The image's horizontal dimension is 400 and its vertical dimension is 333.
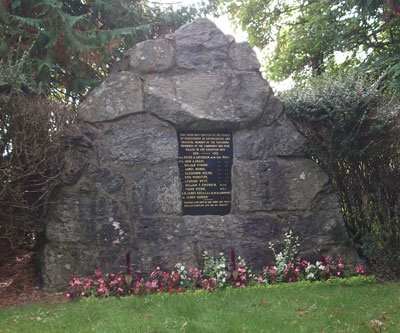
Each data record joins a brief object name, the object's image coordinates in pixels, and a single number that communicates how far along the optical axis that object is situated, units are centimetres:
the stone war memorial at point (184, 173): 499
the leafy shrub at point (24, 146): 443
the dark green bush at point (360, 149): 533
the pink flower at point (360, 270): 505
